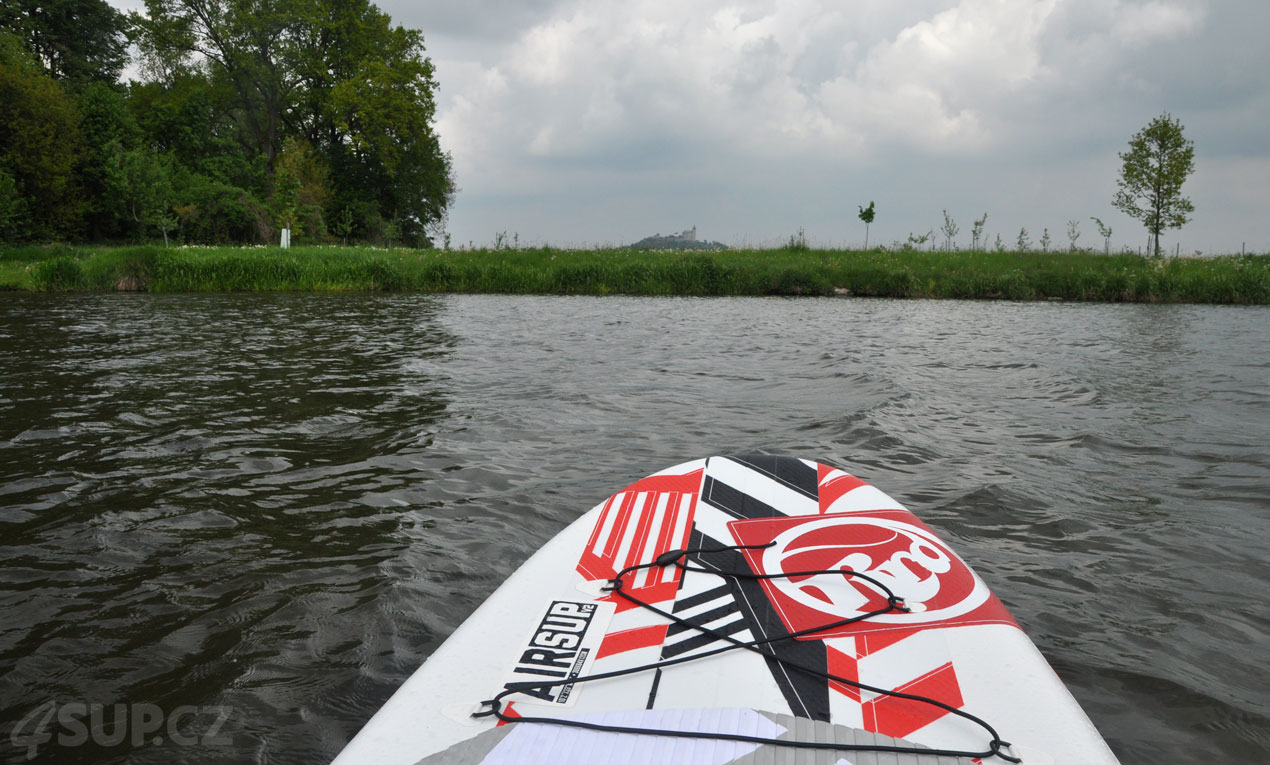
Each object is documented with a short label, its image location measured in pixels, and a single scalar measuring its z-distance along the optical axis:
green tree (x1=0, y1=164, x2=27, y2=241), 24.92
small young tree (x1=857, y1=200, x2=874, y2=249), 32.00
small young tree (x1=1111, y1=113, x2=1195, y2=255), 28.69
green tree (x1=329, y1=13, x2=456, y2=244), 35.72
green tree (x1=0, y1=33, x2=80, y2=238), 28.19
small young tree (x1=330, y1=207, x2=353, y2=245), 35.12
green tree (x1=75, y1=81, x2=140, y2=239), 30.98
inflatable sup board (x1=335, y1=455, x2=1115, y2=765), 1.79
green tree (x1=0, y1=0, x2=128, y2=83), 34.78
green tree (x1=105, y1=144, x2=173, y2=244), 27.70
